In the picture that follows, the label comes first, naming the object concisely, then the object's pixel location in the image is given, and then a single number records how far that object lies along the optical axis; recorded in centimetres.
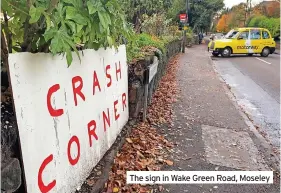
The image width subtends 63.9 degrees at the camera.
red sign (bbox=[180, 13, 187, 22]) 1670
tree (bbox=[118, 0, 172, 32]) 1211
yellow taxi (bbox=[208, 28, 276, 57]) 1546
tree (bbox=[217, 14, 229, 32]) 4258
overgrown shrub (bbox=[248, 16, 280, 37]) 2387
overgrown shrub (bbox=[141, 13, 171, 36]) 1140
